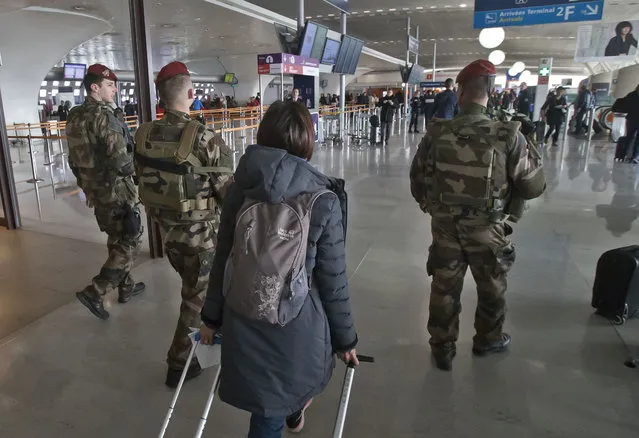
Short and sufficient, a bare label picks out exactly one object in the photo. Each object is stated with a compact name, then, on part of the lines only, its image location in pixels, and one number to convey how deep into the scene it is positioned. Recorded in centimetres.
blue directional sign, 1000
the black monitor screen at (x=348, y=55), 1517
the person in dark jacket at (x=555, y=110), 1284
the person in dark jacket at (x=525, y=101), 1745
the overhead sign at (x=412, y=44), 2183
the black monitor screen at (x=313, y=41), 1210
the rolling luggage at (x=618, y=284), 333
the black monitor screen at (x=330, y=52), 1384
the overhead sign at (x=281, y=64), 1043
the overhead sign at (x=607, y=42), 1334
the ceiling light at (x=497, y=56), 1343
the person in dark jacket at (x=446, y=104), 1257
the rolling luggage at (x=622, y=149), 1049
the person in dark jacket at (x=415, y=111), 1847
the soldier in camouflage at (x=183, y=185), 244
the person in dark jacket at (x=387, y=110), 1349
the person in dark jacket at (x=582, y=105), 1433
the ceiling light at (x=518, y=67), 1900
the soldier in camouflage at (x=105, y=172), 328
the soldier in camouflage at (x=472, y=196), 252
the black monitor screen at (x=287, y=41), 1230
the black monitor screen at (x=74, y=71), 2695
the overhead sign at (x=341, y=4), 1230
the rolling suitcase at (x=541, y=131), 1340
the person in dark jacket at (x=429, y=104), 1608
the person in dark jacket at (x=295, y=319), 145
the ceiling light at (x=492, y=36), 1063
